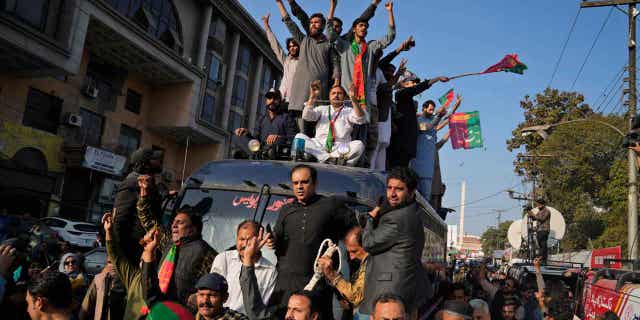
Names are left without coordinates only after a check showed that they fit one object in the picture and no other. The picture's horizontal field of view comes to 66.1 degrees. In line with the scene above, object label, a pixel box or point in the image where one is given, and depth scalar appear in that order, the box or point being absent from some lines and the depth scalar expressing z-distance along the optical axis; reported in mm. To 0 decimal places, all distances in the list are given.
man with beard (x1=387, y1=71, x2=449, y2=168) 7797
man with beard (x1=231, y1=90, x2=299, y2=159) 6132
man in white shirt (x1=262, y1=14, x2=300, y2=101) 7582
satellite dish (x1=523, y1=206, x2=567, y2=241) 12523
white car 17047
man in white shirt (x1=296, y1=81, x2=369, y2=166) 5602
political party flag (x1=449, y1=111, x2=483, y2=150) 14344
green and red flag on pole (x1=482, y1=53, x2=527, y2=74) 9500
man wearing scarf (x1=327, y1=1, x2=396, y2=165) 6488
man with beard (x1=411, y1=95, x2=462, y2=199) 9008
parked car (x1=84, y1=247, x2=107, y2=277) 11280
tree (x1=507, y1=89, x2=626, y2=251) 28938
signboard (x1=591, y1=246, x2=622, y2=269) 12836
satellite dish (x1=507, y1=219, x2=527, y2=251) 14586
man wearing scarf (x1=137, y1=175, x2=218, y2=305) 3724
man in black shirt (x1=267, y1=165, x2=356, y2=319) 3559
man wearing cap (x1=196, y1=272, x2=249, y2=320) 3115
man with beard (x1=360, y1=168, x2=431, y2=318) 3414
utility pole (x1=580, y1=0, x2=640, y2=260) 12797
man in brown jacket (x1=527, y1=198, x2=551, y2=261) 12281
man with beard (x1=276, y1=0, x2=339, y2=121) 6723
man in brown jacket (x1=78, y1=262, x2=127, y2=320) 4172
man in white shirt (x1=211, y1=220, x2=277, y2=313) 3477
